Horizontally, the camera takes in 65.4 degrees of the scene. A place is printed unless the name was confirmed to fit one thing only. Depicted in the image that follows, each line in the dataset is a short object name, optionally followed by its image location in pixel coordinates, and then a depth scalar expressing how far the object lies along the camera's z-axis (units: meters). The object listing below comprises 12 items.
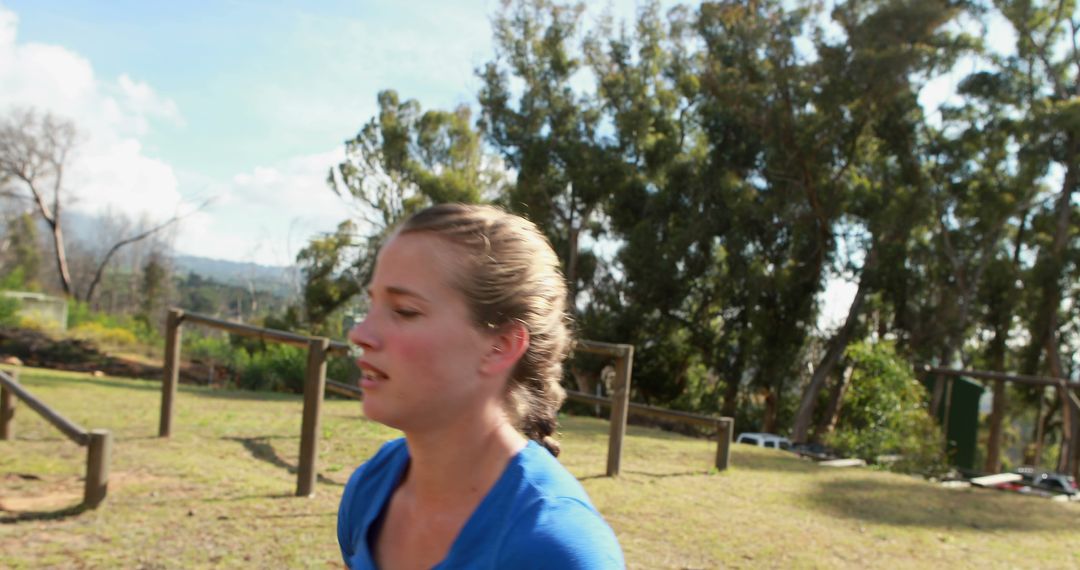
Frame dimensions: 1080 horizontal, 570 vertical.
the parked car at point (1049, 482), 10.24
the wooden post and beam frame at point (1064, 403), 10.97
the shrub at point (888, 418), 10.17
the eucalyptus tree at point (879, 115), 16.84
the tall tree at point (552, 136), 20.38
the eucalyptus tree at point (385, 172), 23.58
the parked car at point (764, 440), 14.87
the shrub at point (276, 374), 15.03
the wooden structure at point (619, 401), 6.30
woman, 1.03
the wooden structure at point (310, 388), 4.96
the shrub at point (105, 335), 17.30
